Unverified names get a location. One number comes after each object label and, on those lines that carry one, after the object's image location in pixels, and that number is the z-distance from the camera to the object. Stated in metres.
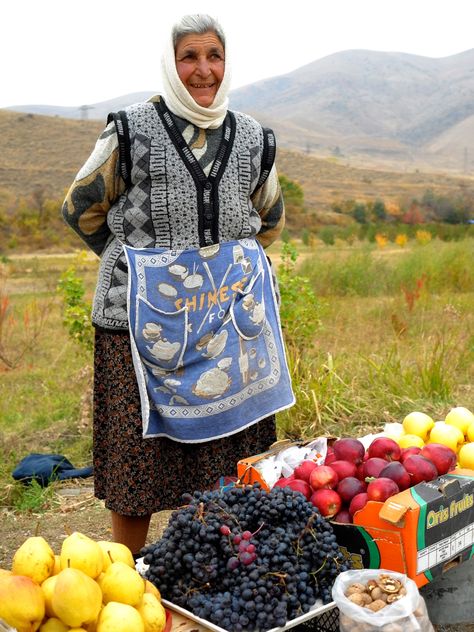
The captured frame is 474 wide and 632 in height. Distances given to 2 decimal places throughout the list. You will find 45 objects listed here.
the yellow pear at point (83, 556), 1.91
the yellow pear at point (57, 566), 1.98
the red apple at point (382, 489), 2.29
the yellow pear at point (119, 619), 1.80
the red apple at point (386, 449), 2.57
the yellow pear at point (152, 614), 1.92
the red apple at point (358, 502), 2.32
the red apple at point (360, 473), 2.53
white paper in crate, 2.68
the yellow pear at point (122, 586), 1.91
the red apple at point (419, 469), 2.43
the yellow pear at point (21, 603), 1.77
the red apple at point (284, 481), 2.50
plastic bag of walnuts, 1.95
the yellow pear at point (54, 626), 1.84
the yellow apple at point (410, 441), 2.85
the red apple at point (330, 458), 2.65
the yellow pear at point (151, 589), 2.02
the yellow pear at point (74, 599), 1.77
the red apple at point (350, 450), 2.58
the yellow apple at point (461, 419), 2.95
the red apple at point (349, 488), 2.41
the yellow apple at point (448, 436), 2.84
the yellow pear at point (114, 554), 2.05
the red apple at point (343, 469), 2.51
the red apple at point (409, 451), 2.60
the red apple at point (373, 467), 2.45
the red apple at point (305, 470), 2.51
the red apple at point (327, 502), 2.36
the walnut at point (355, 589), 2.06
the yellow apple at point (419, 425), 2.95
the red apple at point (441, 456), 2.53
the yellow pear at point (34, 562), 1.91
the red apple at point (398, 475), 2.38
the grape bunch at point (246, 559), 1.99
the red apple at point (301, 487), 2.42
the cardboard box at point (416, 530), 2.19
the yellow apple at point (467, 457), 2.73
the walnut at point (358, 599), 2.01
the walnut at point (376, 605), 1.99
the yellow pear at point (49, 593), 1.86
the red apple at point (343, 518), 2.36
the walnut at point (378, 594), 2.02
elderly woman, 2.74
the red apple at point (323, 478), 2.44
